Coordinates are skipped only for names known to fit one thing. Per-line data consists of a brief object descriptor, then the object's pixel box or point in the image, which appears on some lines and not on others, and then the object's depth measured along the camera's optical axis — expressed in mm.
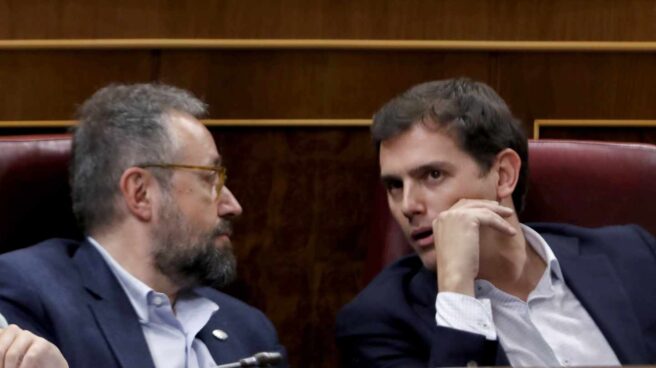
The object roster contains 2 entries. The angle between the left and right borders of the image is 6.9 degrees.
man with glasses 6805
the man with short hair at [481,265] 6838
